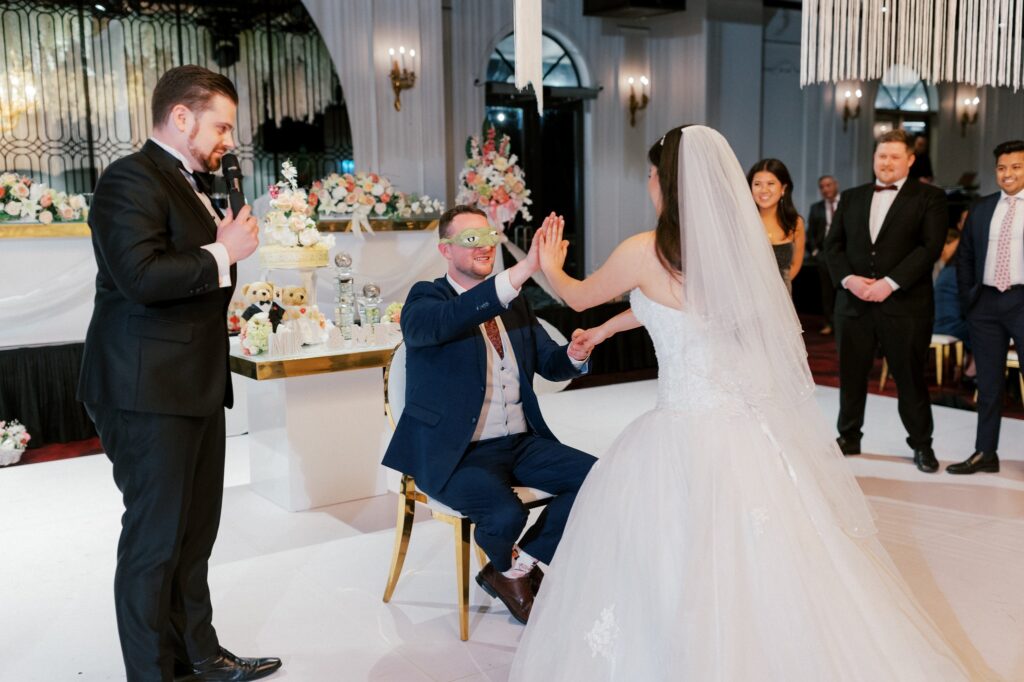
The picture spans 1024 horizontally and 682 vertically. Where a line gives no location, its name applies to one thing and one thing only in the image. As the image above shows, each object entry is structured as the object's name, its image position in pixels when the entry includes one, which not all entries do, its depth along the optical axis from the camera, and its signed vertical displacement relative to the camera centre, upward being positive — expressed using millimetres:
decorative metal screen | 8734 +1076
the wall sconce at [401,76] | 9477 +1110
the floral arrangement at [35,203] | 6336 -4
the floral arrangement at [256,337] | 4465 -596
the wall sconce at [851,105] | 13055 +1077
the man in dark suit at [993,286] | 5055 -492
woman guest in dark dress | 5078 -87
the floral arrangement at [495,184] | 7258 +82
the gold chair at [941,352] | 7461 -1218
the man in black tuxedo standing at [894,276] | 5258 -448
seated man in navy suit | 3199 -724
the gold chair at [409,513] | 3312 -1043
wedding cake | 4684 -156
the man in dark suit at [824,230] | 11086 -457
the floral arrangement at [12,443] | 5852 -1363
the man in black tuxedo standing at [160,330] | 2506 -327
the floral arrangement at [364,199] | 7066 -12
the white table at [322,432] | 4734 -1100
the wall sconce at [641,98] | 11586 +1065
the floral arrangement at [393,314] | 4910 -559
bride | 2414 -804
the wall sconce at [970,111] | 13984 +1041
